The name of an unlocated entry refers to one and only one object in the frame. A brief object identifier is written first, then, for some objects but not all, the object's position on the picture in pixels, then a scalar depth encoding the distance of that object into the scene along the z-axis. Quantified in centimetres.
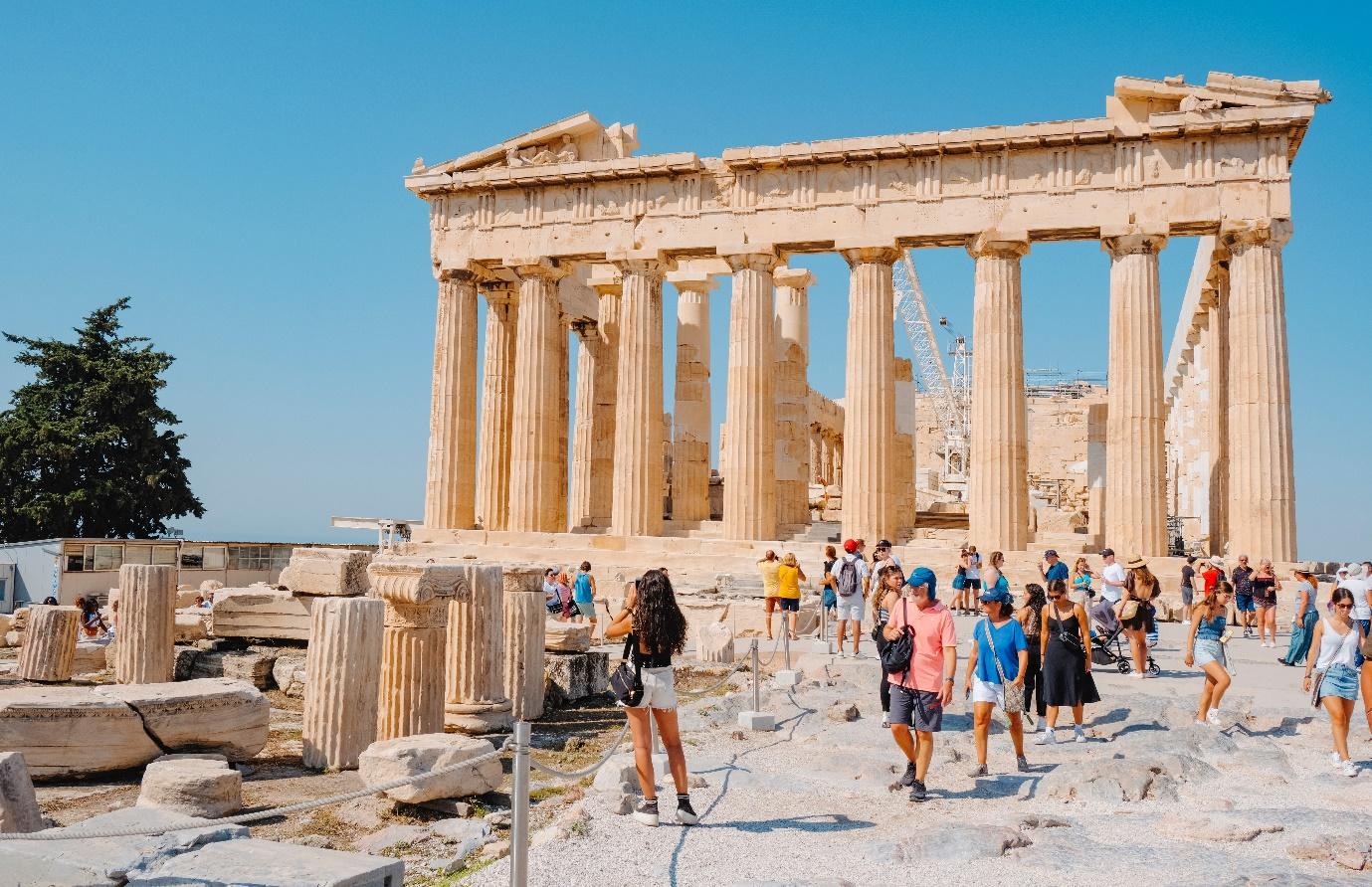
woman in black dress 1022
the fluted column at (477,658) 1197
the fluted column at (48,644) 1628
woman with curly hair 757
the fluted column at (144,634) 1527
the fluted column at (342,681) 1095
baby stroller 1405
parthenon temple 2447
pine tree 4084
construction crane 7362
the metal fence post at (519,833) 552
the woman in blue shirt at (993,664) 895
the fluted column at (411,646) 1106
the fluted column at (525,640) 1304
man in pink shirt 830
